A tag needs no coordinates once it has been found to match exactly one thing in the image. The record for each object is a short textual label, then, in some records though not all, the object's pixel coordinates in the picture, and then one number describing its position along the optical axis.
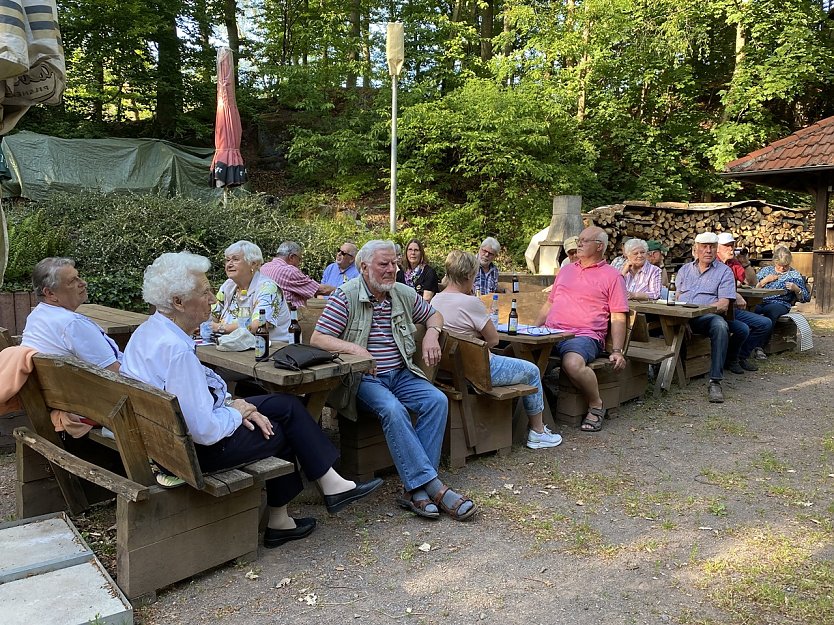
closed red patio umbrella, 9.85
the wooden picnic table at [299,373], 3.02
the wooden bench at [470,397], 3.97
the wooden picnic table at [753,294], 6.92
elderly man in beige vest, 3.37
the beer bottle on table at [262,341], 3.38
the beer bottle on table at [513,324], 4.67
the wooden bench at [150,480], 2.44
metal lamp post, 11.27
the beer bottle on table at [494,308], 5.37
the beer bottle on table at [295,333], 3.89
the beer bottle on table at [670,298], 5.96
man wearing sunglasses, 7.13
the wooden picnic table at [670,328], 5.70
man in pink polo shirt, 4.80
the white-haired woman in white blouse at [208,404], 2.53
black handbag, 3.10
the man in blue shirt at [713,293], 5.96
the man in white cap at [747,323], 6.89
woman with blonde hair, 4.19
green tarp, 11.04
